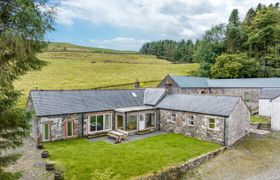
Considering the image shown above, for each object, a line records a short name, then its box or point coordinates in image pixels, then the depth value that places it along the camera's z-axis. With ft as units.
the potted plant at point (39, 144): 55.77
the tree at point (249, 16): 225.13
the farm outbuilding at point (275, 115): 78.79
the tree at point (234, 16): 245.45
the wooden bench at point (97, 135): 65.47
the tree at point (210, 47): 178.81
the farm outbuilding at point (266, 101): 95.87
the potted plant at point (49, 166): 43.10
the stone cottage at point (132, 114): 60.90
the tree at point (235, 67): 151.53
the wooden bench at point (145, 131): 71.08
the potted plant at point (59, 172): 38.47
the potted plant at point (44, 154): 49.44
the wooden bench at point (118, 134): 62.52
